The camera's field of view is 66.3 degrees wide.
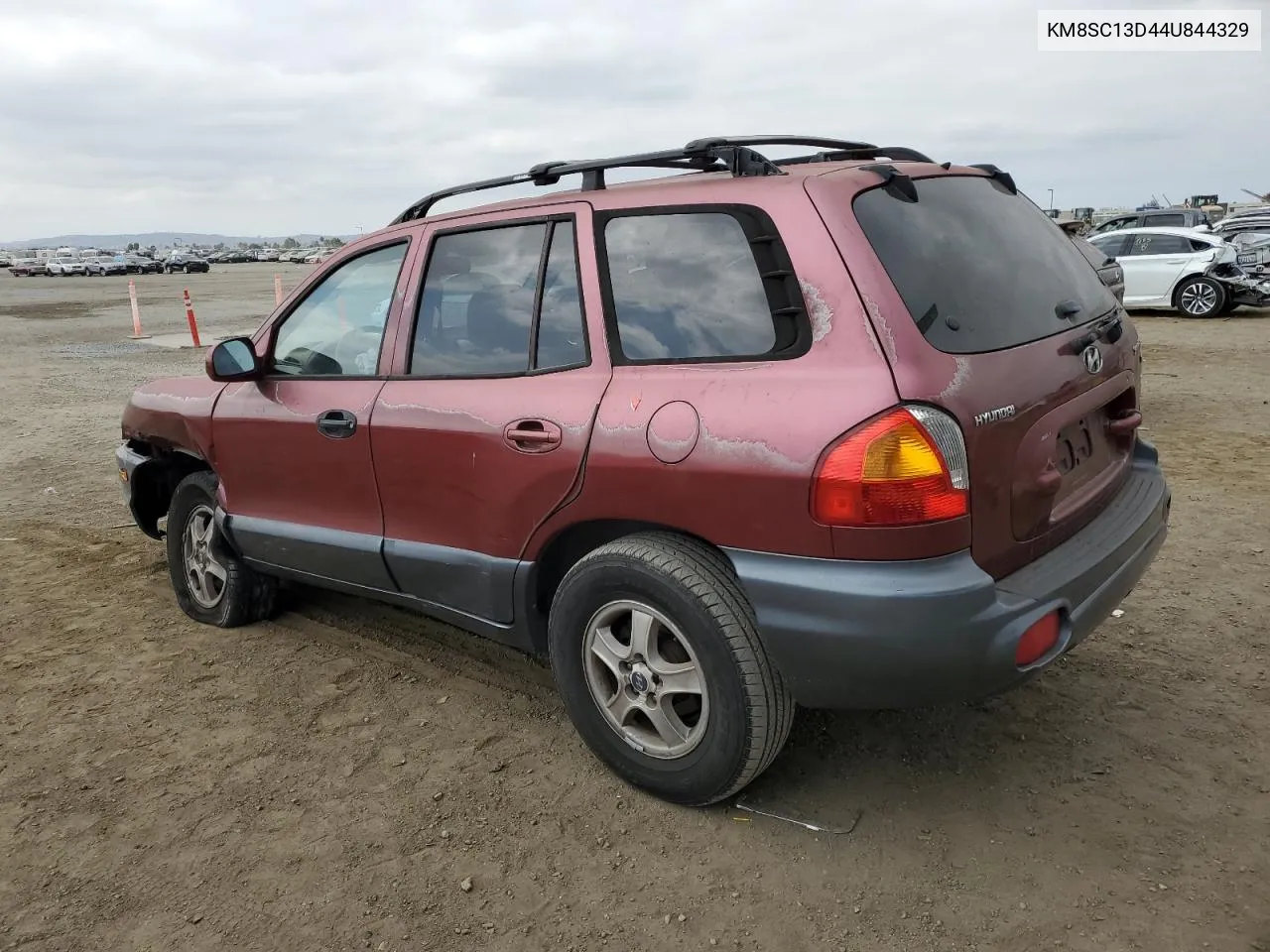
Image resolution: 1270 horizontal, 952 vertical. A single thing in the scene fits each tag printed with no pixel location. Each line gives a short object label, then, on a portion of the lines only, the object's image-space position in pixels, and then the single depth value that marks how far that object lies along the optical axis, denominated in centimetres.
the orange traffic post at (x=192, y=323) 1717
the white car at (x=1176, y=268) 1620
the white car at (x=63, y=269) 6200
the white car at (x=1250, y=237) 1825
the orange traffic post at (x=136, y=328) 1914
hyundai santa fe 239
